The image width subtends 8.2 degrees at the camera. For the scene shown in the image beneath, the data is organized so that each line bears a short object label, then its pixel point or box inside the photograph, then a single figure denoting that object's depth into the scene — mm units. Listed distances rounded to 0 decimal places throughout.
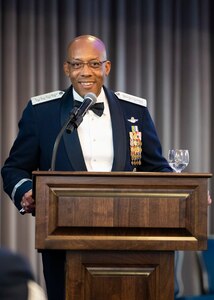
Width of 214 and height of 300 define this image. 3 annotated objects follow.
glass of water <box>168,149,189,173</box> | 6502
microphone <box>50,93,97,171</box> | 5723
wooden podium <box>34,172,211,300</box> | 5473
